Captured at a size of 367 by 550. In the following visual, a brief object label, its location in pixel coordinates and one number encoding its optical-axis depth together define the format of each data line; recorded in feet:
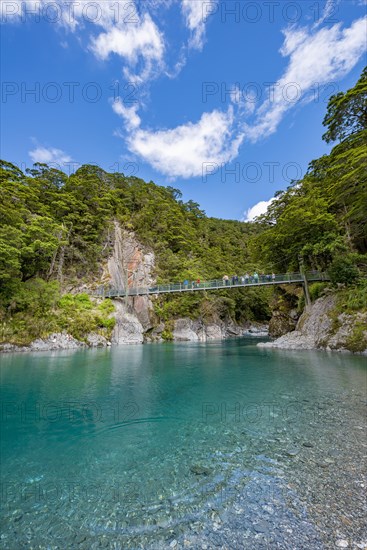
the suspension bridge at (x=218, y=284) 59.47
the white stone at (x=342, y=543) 6.01
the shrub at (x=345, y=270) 46.47
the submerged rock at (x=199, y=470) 9.83
